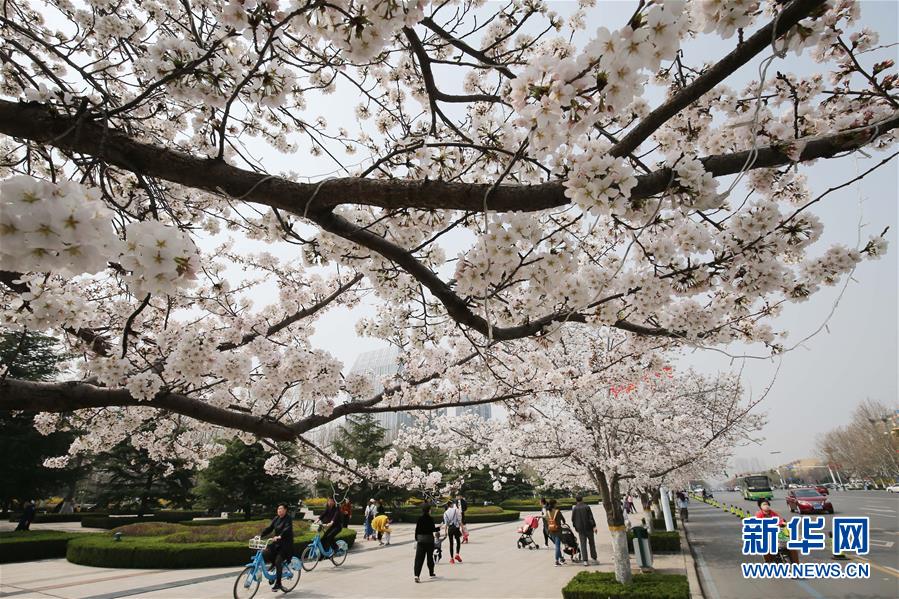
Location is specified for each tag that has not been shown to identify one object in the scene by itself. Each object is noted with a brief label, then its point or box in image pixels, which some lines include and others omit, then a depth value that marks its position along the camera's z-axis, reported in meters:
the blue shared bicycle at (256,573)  7.14
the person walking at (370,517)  16.53
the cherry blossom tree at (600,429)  6.54
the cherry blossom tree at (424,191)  1.62
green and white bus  33.53
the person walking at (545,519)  12.58
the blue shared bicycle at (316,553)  10.05
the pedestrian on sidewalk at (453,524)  11.33
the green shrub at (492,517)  23.59
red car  18.59
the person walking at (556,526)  10.45
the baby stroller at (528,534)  13.40
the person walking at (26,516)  15.36
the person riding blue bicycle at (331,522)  10.06
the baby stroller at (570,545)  10.87
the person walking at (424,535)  8.62
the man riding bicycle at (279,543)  7.52
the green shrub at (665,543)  11.70
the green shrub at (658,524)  15.87
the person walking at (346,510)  11.27
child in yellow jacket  14.96
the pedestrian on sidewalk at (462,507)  14.07
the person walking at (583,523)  10.66
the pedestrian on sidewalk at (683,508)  21.61
